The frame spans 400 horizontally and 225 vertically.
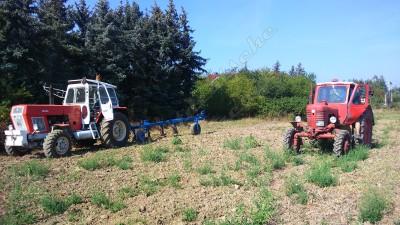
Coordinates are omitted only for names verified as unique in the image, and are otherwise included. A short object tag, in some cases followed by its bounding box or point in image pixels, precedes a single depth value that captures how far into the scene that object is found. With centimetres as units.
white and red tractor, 1257
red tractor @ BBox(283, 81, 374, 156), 1176
